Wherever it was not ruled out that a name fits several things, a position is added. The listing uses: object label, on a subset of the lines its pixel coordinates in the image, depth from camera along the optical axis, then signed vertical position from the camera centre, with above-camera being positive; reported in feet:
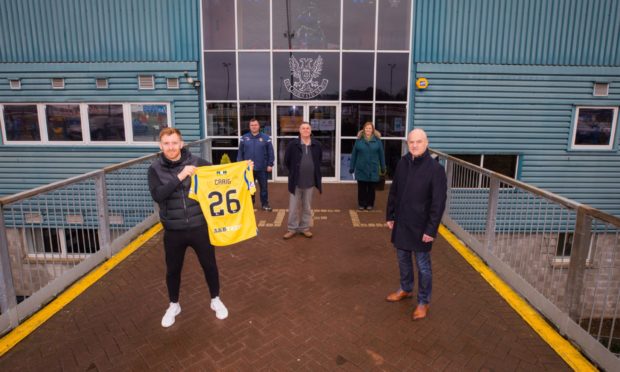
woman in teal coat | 27.96 -2.68
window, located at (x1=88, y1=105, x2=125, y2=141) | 40.81 -0.45
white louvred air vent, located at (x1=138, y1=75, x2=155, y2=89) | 39.63 +3.61
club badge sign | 39.24 +3.93
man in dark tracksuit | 27.27 -2.10
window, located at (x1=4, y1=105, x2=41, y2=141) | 41.37 -0.58
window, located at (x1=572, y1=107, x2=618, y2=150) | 40.09 -0.69
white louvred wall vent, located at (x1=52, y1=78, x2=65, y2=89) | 39.99 +3.43
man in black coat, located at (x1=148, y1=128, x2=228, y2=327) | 12.92 -3.02
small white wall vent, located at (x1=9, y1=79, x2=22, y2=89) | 40.32 +3.43
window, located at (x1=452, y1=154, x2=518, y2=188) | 40.98 -4.37
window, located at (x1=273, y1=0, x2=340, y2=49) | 38.58 +9.09
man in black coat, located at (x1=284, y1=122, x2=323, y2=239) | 22.06 -2.85
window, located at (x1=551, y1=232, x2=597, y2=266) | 14.19 -5.01
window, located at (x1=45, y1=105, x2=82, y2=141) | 40.98 -0.56
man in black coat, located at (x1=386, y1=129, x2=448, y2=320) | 13.76 -3.08
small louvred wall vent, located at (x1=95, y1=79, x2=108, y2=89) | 39.83 +3.42
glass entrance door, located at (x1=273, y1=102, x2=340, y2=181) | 39.83 -0.89
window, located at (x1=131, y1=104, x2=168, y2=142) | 40.57 -0.12
